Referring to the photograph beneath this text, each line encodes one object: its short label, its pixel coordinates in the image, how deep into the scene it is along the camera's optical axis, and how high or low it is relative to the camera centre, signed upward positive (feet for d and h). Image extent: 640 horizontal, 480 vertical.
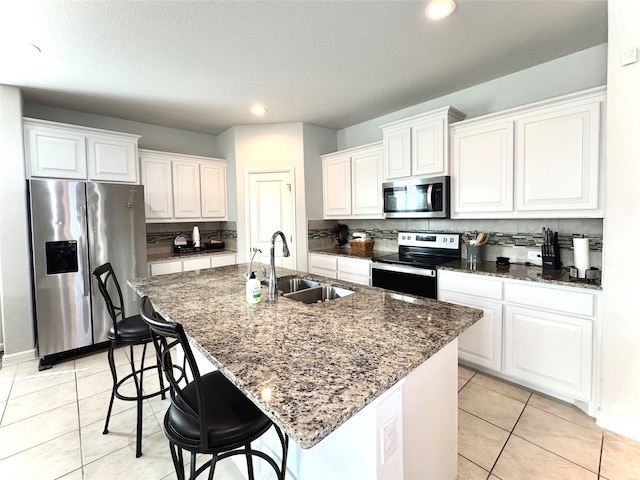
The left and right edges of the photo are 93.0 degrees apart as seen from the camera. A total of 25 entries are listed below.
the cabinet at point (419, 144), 9.52 +2.71
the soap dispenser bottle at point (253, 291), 5.60 -1.16
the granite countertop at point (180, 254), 12.44 -1.10
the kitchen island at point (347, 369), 2.76 -1.49
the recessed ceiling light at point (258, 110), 11.43 +4.55
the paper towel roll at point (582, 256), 7.04 -0.79
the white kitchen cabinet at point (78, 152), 9.57 +2.68
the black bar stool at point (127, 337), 5.89 -2.20
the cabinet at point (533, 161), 7.02 +1.63
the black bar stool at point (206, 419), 3.24 -2.26
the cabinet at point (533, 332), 6.68 -2.65
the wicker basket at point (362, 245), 13.14 -0.82
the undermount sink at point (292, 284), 7.68 -1.44
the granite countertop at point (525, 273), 6.67 -1.27
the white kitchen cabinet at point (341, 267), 11.39 -1.67
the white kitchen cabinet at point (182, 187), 12.52 +1.88
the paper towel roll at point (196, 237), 14.23 -0.37
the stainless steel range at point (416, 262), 9.23 -1.20
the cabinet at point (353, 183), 12.03 +1.86
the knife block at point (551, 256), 8.08 -0.89
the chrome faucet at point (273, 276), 6.00 -0.97
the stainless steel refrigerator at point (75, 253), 9.36 -0.71
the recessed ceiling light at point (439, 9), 5.95 +4.35
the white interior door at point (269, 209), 13.64 +0.84
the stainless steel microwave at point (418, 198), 9.64 +0.93
